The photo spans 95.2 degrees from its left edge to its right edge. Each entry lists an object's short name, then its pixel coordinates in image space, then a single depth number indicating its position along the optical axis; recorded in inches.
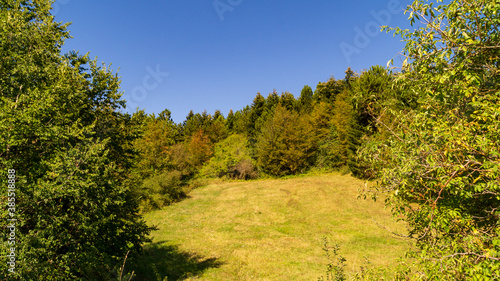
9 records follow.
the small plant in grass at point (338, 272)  239.7
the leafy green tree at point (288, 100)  2257.6
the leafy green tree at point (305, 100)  2182.6
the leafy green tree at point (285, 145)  1654.8
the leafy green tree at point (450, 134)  164.9
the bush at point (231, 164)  1743.4
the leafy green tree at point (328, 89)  2265.0
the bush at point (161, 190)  1105.4
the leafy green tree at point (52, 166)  290.2
